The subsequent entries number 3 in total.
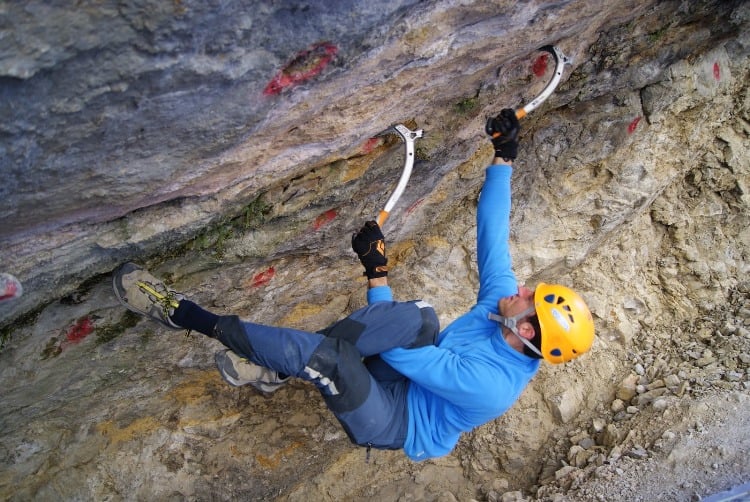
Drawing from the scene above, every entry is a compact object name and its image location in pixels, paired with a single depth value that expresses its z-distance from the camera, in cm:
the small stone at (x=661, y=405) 551
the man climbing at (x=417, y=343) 374
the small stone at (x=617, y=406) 598
